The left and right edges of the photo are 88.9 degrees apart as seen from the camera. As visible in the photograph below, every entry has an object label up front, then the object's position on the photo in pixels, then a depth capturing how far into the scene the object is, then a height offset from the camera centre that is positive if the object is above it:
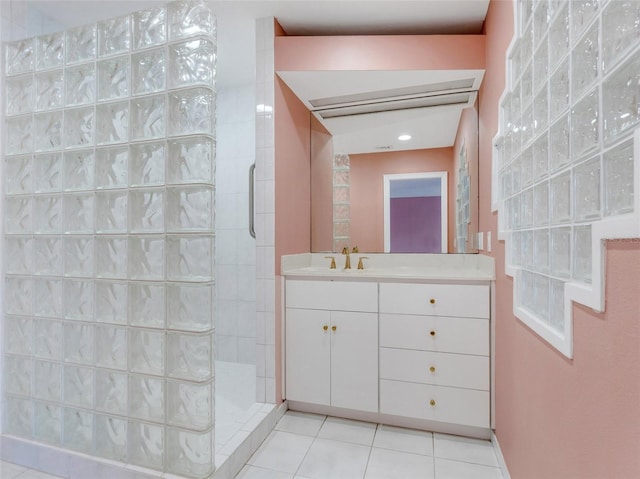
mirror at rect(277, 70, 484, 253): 2.19 +0.71
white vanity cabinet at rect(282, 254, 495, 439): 1.80 -0.64
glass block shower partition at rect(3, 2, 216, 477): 1.35 +0.00
